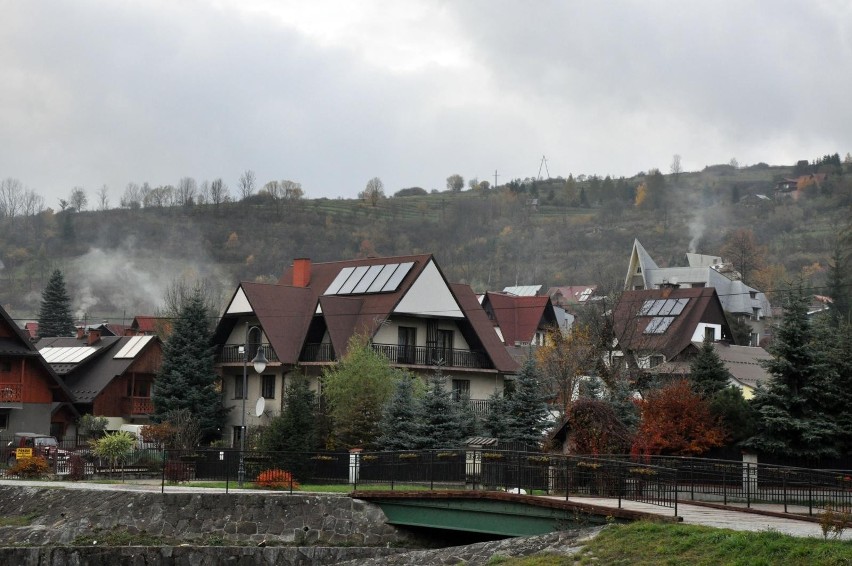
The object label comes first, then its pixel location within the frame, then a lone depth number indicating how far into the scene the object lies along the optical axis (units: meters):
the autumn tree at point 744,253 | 159.98
